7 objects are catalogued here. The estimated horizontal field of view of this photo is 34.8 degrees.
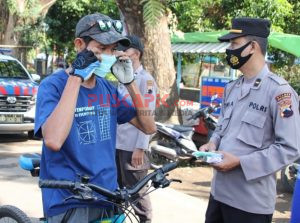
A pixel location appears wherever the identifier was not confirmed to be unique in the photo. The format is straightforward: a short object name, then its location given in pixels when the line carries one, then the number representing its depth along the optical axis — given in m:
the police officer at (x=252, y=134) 2.54
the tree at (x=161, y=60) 7.42
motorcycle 7.38
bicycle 1.99
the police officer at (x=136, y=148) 4.18
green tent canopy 9.20
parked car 9.49
